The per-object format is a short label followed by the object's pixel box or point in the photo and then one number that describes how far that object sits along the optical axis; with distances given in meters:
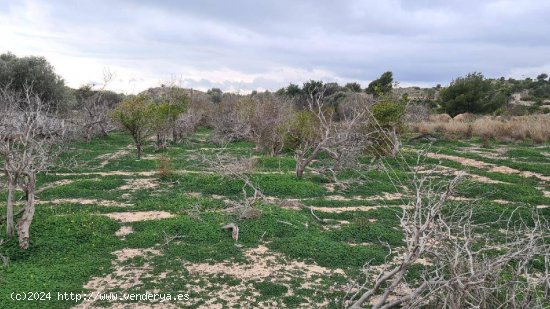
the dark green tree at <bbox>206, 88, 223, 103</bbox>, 47.52
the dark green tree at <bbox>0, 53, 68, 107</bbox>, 22.38
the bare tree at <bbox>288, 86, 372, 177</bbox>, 13.02
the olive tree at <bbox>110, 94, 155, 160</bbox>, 16.36
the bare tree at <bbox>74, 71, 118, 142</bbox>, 20.94
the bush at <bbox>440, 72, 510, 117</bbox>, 35.34
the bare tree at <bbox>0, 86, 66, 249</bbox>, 7.08
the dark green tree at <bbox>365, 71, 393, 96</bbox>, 41.84
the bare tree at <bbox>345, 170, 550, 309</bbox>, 4.30
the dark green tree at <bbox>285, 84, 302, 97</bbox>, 42.06
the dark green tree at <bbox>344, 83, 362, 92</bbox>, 45.00
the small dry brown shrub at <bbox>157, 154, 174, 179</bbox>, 12.76
